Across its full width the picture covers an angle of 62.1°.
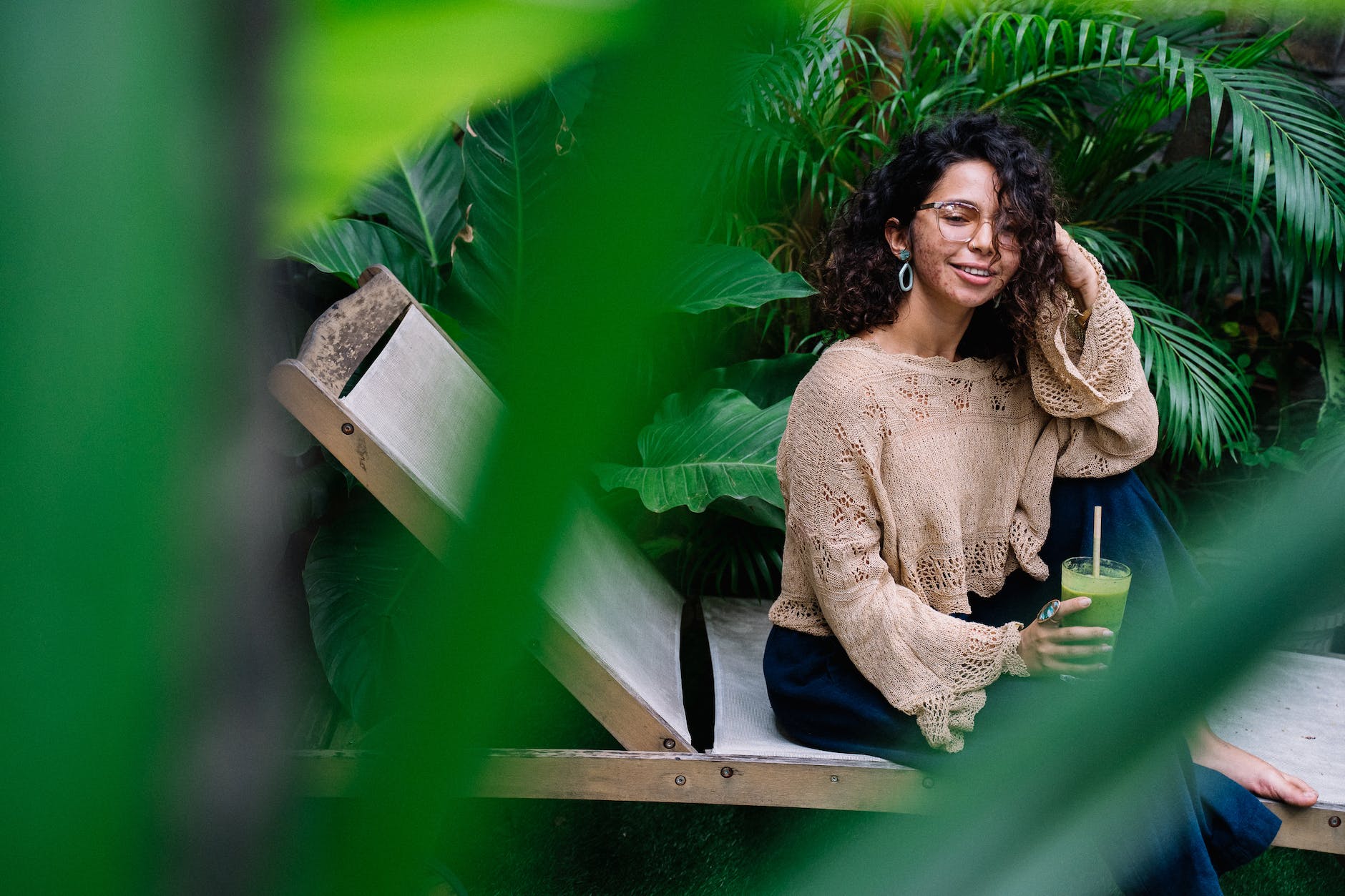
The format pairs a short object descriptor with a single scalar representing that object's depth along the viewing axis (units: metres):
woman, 1.58
